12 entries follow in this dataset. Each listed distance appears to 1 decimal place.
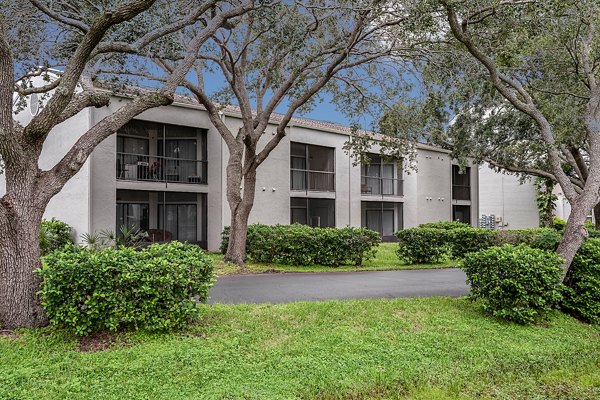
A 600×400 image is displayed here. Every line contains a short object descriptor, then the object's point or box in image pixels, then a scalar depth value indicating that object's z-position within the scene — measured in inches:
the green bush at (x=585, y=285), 293.0
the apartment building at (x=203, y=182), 642.2
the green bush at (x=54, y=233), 531.7
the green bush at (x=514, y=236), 609.3
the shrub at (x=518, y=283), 272.2
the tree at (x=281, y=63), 470.6
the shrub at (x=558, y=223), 1020.2
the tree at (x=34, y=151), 229.1
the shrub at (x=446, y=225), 778.7
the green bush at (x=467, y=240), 606.9
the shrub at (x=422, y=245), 591.8
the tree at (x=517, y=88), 321.7
